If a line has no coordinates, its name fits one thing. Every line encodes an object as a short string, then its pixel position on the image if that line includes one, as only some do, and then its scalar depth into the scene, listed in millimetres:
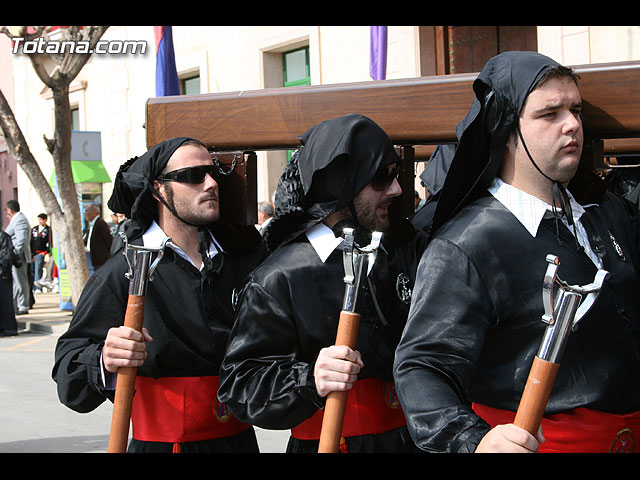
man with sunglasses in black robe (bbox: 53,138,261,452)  3016
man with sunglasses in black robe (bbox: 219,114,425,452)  2510
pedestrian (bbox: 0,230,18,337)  11656
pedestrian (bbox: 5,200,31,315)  12742
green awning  16734
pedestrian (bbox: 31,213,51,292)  17719
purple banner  10172
